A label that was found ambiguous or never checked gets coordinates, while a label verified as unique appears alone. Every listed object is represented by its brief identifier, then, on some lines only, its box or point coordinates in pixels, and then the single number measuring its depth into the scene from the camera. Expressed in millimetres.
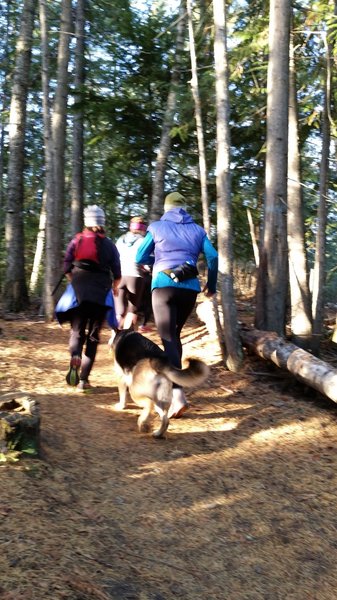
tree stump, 3844
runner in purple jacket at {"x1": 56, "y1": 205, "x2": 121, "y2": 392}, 5949
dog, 5055
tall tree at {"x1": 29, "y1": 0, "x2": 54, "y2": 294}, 10828
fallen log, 6242
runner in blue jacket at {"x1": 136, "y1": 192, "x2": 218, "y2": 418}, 5602
